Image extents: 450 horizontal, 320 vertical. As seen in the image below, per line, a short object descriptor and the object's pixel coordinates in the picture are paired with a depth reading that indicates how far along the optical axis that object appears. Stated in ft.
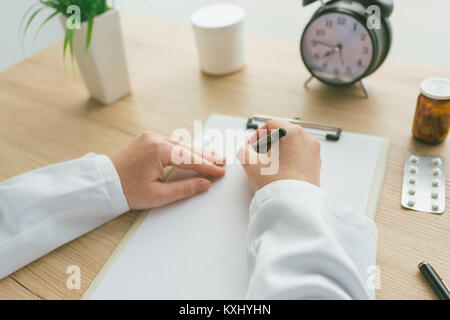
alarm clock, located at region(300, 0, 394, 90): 2.59
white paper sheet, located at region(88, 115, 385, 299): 1.82
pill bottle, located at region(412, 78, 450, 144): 2.25
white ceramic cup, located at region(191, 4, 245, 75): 3.06
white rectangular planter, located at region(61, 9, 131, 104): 2.75
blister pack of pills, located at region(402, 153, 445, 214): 2.10
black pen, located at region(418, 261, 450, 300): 1.71
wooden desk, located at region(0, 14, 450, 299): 1.93
